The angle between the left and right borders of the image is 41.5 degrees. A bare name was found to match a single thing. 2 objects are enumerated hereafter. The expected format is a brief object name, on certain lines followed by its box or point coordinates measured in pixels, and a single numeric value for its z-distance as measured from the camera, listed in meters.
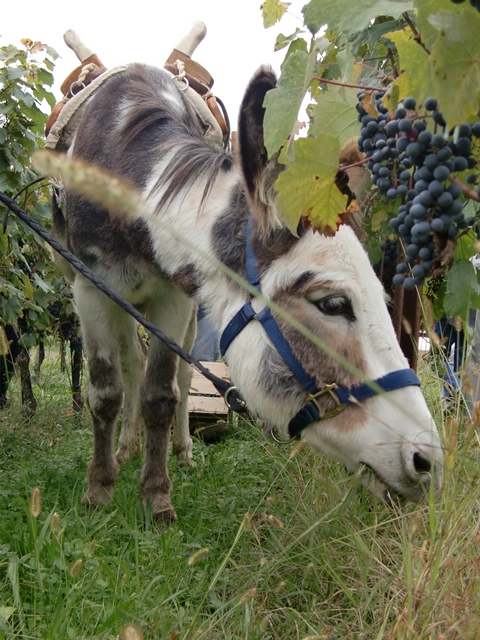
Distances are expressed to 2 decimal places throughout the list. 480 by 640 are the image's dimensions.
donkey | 1.88
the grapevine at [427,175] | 0.83
